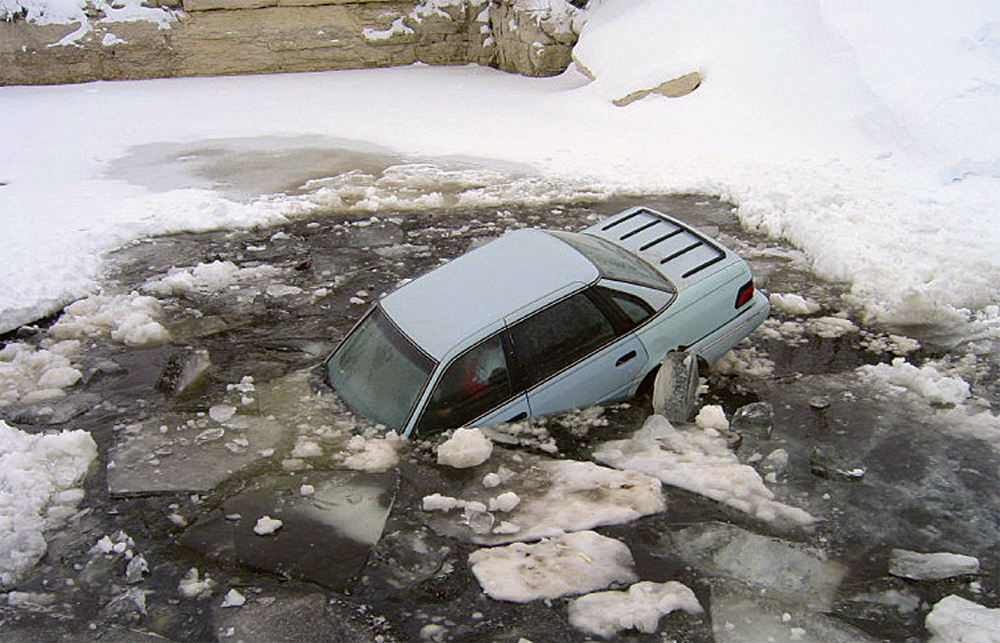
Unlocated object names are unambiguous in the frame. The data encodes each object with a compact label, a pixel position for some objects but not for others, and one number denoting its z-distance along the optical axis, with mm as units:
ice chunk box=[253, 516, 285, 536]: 5043
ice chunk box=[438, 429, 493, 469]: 5512
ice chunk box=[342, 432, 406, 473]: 5551
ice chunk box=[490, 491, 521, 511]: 5207
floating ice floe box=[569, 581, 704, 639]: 4293
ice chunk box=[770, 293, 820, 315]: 7711
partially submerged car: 5660
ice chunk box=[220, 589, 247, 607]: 4527
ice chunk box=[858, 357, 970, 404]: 6312
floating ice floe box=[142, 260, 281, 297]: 8531
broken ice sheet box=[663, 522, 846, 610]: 4531
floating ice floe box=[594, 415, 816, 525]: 5172
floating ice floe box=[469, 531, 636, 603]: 4559
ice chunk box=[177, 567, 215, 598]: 4633
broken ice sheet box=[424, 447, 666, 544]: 5051
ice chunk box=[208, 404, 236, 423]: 6230
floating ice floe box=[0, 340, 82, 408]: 6695
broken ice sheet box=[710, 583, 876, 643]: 4203
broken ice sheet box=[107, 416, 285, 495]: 5539
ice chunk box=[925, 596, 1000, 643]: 4094
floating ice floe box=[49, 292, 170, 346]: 7551
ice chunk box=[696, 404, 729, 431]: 5988
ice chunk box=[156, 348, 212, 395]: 6668
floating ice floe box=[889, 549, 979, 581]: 4586
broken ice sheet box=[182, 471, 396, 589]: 4840
